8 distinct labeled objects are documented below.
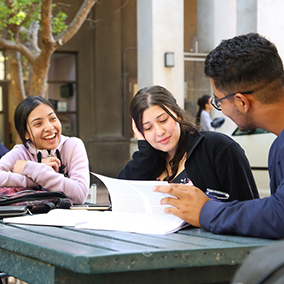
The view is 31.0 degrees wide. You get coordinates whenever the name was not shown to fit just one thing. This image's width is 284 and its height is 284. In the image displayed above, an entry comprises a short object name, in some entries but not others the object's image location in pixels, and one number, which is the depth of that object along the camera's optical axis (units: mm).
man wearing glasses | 1695
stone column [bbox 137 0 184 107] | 9938
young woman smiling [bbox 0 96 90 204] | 3291
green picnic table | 1263
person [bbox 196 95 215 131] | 9534
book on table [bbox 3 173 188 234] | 1799
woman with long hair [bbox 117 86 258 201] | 2641
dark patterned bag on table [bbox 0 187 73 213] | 2508
